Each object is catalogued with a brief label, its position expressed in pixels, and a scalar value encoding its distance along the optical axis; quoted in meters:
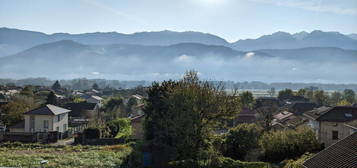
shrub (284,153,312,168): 15.17
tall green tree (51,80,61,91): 126.11
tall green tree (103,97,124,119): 54.45
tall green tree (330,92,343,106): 70.00
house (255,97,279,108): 65.75
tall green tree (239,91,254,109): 63.84
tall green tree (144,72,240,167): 19.38
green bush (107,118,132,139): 37.27
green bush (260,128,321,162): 23.09
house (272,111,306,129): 40.69
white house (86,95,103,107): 83.24
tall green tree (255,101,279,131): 34.46
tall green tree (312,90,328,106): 72.75
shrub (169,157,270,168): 18.88
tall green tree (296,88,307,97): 87.01
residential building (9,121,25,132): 38.06
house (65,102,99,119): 54.78
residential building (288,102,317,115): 58.59
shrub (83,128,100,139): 34.19
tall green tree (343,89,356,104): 73.07
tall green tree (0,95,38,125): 40.52
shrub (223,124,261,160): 23.28
